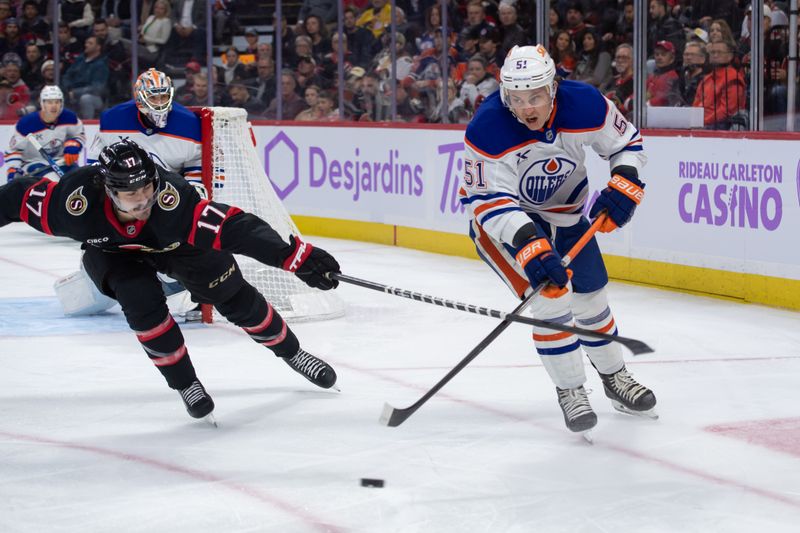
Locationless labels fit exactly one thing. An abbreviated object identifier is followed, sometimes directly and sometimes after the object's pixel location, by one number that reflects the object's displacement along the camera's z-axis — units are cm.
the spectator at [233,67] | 1868
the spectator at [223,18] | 1858
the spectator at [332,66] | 1737
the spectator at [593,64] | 1343
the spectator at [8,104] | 2145
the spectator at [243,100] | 1845
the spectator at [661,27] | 1233
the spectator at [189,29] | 1895
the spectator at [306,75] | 1773
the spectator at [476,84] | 1525
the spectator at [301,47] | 1771
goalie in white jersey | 987
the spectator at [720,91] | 1154
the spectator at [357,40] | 1691
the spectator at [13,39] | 2127
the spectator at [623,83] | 1291
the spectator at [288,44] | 1791
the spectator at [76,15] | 2069
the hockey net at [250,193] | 1019
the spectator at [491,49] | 1524
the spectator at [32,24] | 2099
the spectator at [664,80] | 1230
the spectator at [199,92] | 1914
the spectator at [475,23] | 1544
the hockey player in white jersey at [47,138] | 1725
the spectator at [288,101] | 1783
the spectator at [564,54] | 1400
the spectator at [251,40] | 1839
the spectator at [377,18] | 1657
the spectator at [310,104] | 1753
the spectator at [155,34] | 1935
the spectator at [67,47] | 2081
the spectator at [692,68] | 1203
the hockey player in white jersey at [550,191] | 601
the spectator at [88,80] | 2052
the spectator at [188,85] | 1921
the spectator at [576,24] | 1384
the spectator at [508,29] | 1483
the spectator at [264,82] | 1832
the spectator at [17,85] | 2149
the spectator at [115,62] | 2020
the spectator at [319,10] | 1754
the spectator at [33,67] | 2116
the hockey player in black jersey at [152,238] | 606
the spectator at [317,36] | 1751
